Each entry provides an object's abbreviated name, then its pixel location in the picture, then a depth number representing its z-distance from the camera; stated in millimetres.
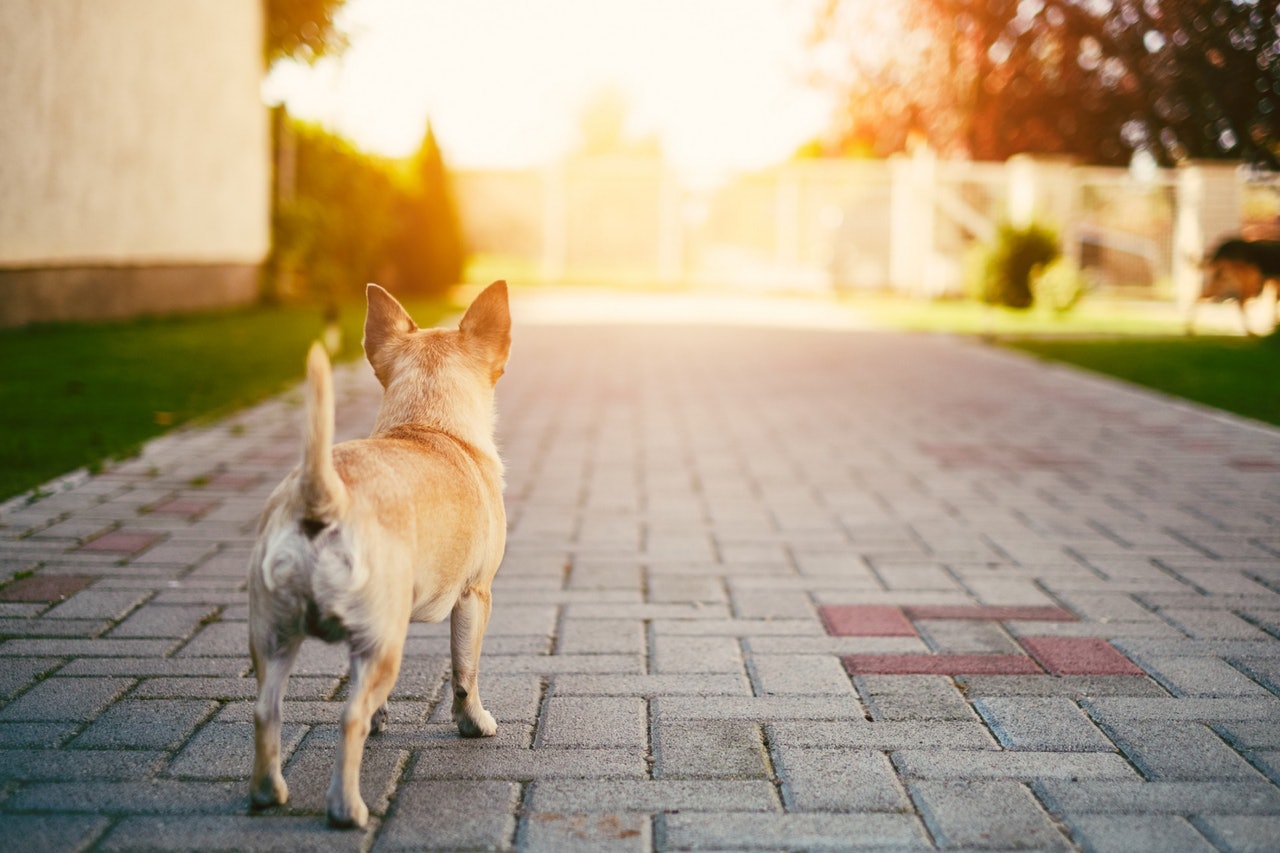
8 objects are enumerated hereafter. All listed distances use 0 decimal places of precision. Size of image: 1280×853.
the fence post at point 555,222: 26531
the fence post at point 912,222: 23859
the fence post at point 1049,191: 21281
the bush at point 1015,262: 17516
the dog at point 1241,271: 15086
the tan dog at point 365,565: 2270
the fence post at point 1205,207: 19953
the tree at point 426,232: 21844
